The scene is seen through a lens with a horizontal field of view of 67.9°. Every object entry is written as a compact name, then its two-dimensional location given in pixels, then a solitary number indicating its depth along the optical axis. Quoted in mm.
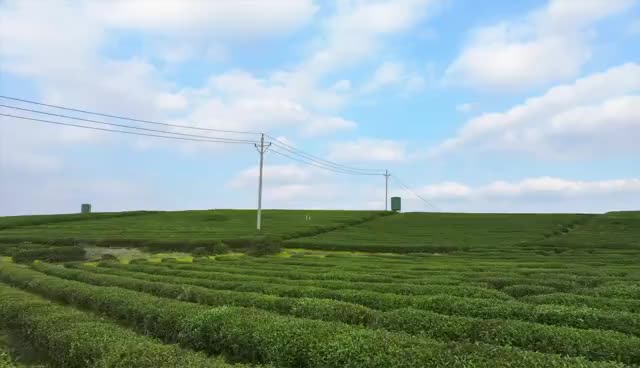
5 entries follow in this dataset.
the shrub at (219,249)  52291
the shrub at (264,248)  51775
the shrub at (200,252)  50531
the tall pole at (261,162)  64938
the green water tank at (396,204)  117788
